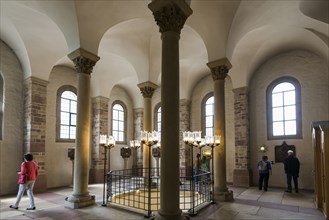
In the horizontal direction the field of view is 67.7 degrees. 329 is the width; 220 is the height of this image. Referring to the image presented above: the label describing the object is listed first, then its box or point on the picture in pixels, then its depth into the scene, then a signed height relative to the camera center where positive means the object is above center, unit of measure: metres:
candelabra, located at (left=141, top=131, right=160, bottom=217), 6.80 -0.16
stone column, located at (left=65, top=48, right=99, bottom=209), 7.43 +0.03
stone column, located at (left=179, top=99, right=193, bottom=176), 14.66 -0.75
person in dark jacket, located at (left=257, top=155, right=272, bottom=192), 10.62 -1.65
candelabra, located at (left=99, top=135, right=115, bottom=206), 7.92 -0.29
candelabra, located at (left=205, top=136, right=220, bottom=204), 7.74 -0.31
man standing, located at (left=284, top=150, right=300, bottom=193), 9.98 -1.46
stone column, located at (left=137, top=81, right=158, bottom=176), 11.23 +1.22
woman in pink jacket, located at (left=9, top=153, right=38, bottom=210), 7.00 -1.24
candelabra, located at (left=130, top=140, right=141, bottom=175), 17.27 -1.90
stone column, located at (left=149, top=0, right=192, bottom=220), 4.95 +0.67
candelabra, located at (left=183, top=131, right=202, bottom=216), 7.25 -0.18
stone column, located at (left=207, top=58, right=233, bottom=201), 8.30 +0.21
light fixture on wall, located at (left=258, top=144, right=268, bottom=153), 11.95 -0.78
